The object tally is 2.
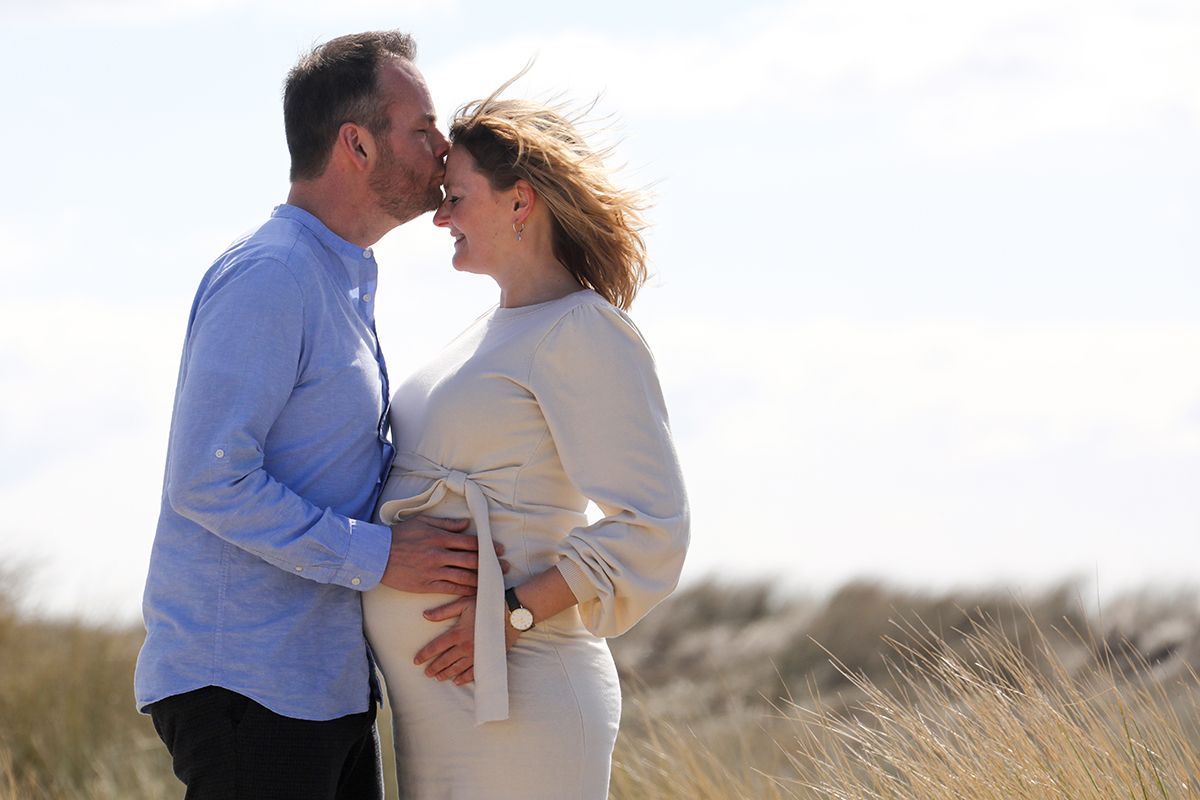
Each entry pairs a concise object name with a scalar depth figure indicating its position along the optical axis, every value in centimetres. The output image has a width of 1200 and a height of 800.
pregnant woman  577
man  554
